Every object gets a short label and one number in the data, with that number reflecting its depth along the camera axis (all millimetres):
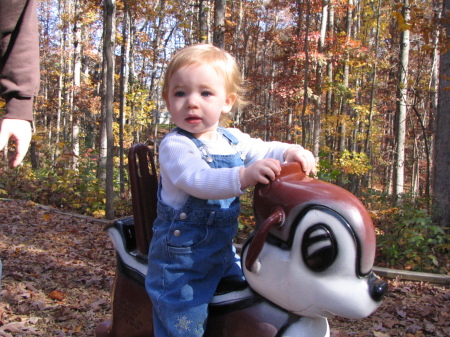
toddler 1584
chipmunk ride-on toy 1274
